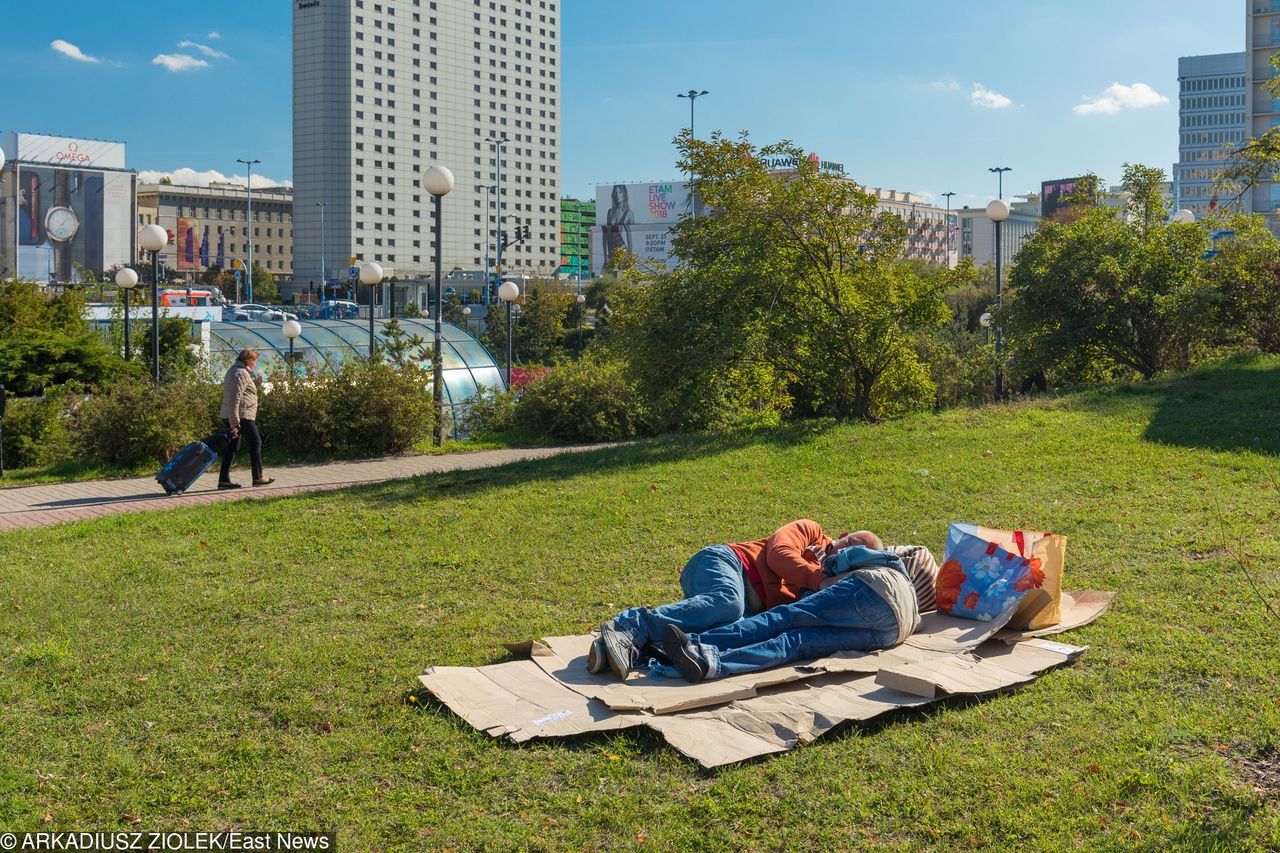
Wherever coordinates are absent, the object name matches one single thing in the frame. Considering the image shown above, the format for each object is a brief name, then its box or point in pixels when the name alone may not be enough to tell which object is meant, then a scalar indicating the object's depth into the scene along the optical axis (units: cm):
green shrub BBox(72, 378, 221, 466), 1466
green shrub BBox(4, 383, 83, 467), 1548
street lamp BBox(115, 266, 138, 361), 2405
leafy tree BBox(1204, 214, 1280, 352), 1747
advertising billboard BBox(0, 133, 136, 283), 10681
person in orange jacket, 540
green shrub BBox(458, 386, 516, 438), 2005
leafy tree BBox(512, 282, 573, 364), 6412
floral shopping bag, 605
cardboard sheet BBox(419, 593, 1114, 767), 467
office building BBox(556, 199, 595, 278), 18325
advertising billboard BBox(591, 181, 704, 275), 13075
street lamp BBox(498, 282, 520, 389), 2711
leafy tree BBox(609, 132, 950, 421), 1455
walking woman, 1279
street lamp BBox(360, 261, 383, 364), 2411
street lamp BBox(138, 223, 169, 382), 1828
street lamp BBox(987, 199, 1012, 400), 2042
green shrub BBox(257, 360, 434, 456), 1595
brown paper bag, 588
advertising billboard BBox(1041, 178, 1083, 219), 14500
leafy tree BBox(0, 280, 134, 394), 2014
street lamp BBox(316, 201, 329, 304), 11610
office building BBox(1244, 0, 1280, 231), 8600
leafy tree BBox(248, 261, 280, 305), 12162
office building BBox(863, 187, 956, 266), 17962
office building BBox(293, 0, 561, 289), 13462
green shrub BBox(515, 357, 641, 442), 1912
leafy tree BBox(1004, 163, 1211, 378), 1712
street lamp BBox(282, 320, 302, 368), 2506
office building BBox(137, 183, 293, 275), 14199
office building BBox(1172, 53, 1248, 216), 15875
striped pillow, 626
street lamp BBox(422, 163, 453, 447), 1581
